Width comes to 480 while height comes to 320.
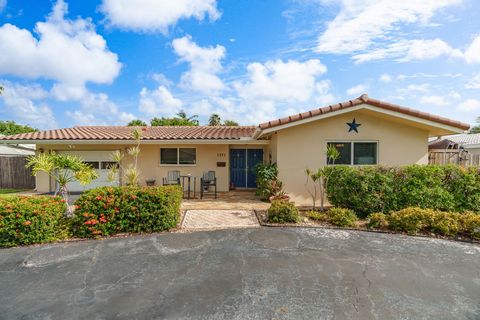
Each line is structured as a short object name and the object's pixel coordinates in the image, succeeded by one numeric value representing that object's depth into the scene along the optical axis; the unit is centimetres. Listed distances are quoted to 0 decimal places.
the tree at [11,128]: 3885
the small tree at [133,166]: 861
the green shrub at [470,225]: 637
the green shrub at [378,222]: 703
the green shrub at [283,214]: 743
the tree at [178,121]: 3803
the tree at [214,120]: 4153
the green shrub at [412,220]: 666
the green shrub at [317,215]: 777
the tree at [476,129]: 5252
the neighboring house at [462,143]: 1755
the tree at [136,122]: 3924
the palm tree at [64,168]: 689
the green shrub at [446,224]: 646
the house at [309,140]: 966
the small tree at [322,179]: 908
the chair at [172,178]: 1299
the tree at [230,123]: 4447
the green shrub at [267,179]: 1046
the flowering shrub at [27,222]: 581
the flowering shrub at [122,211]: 642
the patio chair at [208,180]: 1248
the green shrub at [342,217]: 721
